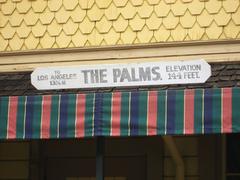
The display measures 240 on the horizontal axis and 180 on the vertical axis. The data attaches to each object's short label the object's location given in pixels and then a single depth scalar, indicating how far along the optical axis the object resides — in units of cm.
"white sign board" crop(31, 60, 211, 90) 814
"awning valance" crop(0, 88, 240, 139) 748
